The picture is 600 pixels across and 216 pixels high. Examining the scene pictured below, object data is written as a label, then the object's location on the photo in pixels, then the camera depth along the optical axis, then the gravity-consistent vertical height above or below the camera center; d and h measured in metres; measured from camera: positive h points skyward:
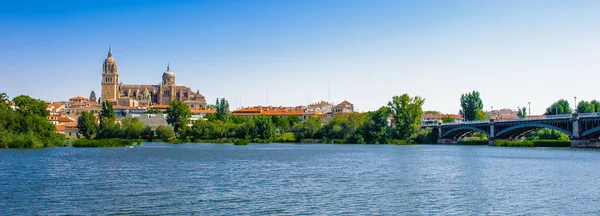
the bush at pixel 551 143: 84.06 -0.57
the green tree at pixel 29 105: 83.25 +4.37
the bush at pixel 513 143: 85.56 -0.59
